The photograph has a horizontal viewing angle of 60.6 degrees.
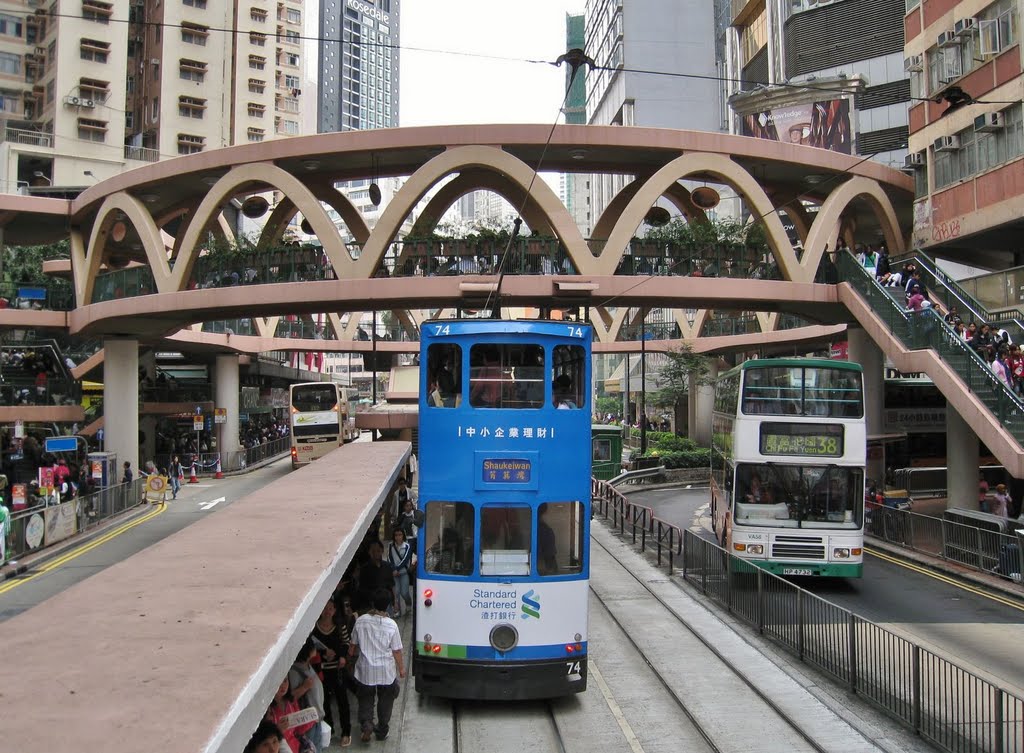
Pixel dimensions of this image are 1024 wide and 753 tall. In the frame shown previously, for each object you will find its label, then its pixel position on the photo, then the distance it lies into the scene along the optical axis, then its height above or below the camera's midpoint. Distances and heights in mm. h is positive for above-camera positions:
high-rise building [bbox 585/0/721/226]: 81500 +32917
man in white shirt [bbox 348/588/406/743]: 8727 -2542
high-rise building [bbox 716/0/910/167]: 49719 +19607
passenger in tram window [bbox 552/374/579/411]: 10289 +169
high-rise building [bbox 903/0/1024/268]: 23141 +8042
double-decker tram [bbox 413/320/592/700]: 9898 -1322
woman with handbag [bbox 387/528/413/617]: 12852 -2313
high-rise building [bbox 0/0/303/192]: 53750 +21777
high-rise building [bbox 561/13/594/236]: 124500 +48448
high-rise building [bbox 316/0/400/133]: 172875 +69627
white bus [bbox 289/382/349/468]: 36469 -551
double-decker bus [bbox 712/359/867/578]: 15922 -1045
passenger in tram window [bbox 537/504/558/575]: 10062 -1597
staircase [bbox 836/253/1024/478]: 18344 +1364
